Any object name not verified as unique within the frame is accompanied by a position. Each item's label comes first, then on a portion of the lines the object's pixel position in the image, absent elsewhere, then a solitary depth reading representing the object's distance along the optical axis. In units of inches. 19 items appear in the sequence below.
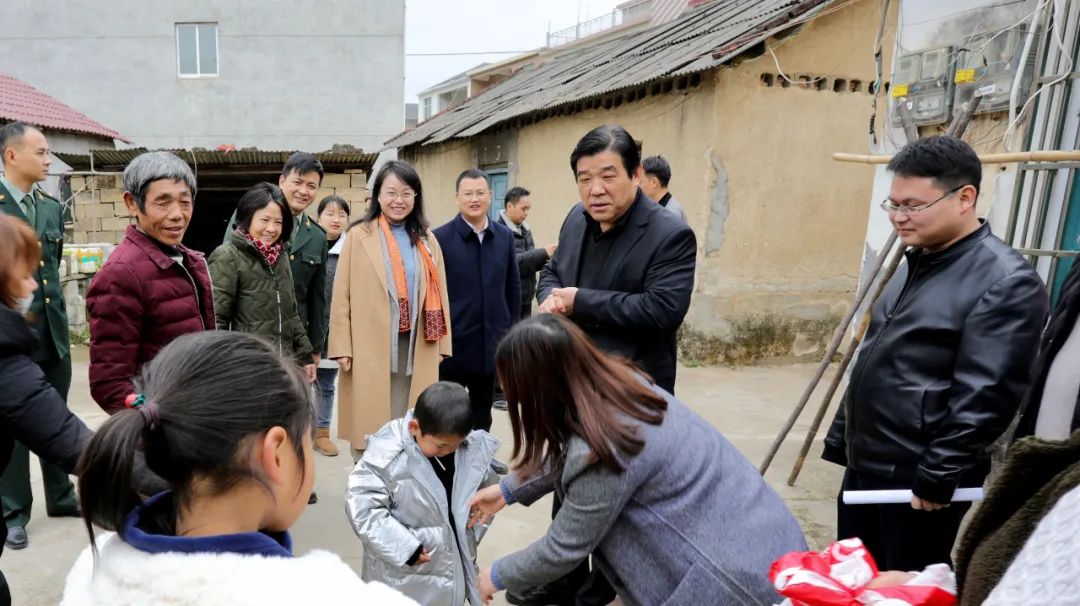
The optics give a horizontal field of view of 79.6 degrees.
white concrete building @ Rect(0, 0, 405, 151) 533.3
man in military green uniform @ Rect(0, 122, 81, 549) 108.0
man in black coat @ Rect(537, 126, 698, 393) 87.0
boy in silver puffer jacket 78.5
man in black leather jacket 65.8
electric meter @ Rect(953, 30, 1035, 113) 122.6
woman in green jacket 114.7
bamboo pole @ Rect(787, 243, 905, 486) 115.3
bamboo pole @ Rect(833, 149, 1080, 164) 91.5
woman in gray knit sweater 56.8
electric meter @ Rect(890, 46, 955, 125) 138.7
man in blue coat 126.8
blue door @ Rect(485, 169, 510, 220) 374.3
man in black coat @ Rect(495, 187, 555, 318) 203.8
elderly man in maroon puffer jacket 82.1
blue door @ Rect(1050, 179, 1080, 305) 114.2
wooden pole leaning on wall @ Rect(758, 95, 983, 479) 112.6
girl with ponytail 31.0
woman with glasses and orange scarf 119.2
